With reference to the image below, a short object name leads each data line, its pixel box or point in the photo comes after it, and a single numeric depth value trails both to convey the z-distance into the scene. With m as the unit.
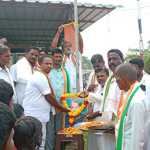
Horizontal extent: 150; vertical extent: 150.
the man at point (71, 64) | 4.49
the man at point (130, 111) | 2.51
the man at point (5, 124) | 1.46
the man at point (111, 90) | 3.32
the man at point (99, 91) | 3.76
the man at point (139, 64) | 3.39
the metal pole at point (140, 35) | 7.99
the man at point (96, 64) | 3.93
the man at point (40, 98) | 3.79
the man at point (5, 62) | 3.50
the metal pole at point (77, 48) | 4.41
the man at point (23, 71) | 4.10
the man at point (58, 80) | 4.17
